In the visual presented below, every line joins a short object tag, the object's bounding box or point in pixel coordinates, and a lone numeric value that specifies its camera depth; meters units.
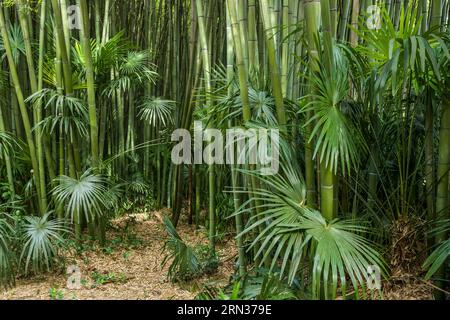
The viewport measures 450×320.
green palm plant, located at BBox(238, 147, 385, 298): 1.82
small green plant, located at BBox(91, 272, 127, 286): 3.23
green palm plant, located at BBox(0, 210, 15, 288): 2.91
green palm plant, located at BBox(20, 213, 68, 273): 3.03
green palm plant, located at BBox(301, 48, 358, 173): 1.95
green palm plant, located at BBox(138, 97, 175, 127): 4.48
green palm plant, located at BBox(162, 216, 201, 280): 2.95
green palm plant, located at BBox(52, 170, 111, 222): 3.26
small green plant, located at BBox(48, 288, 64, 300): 2.82
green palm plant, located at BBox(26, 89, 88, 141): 3.56
